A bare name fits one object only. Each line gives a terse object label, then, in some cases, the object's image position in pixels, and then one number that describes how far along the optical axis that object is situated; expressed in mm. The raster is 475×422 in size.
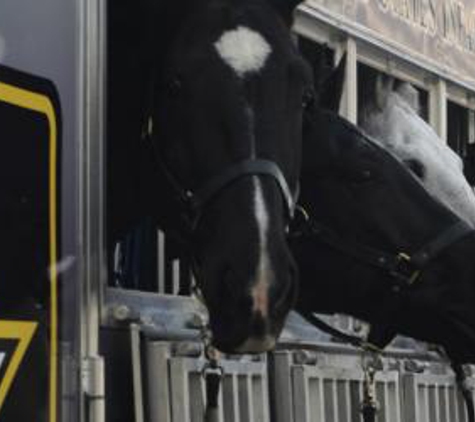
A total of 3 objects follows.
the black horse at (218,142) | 4508
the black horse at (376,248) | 6210
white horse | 7655
